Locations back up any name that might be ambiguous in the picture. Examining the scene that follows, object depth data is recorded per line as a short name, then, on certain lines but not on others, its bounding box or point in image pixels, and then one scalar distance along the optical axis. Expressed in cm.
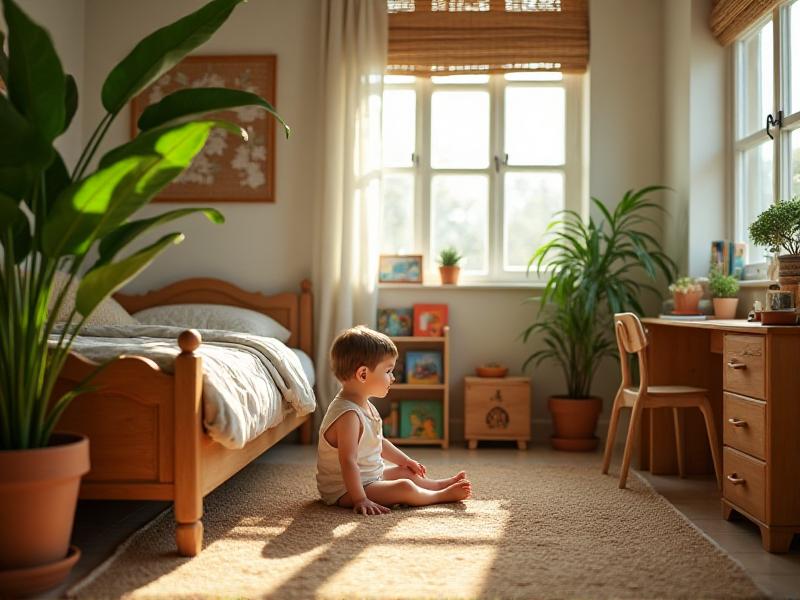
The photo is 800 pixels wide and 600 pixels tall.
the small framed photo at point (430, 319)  475
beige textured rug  210
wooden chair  332
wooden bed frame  235
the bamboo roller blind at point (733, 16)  376
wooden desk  250
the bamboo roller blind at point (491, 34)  479
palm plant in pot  439
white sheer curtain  470
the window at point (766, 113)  360
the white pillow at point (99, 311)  381
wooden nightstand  451
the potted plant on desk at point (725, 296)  371
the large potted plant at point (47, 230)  199
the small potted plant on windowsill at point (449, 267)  484
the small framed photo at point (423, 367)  464
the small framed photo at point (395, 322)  476
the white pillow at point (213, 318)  427
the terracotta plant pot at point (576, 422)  445
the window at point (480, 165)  500
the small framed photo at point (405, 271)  488
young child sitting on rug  288
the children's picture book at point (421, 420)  460
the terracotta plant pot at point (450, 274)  484
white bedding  247
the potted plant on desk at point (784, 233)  293
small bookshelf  453
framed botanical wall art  488
